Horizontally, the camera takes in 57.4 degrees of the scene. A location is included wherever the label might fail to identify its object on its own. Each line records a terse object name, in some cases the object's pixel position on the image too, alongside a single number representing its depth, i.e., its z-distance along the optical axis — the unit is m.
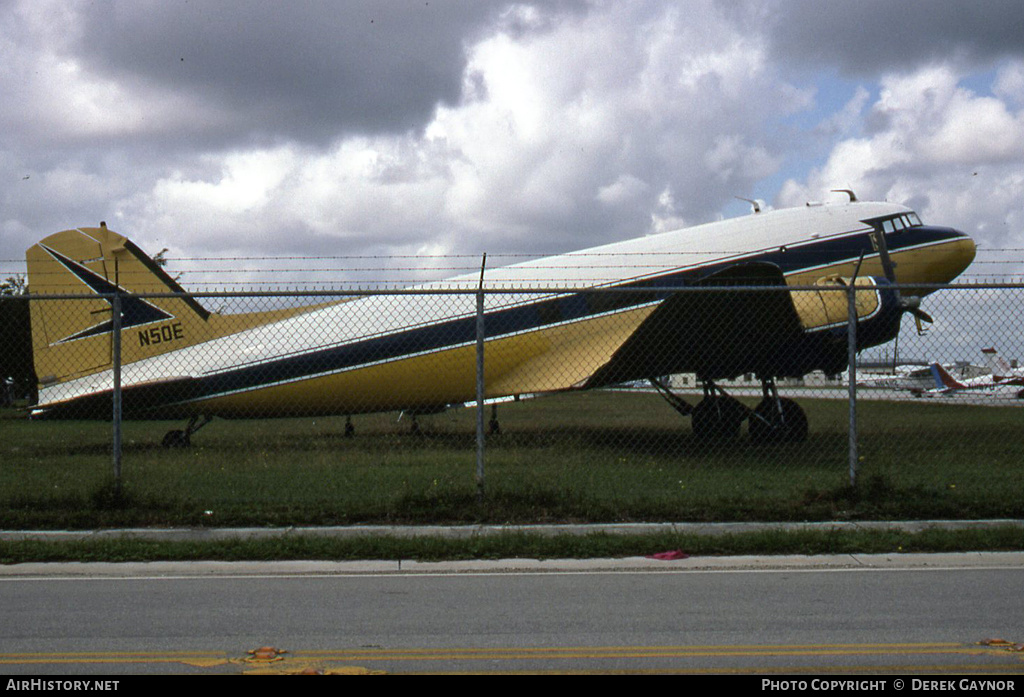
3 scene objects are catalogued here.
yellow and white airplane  16.39
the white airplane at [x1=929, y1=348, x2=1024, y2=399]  46.44
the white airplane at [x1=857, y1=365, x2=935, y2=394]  60.53
